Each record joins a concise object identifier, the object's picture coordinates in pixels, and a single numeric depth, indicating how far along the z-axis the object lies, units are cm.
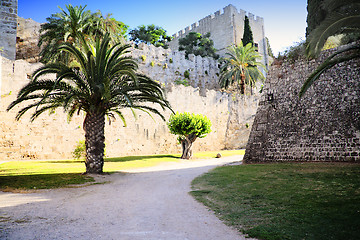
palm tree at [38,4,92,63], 2012
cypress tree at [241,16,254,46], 4209
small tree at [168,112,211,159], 1933
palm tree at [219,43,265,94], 3344
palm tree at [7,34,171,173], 1026
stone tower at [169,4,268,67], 4575
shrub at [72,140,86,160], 1684
